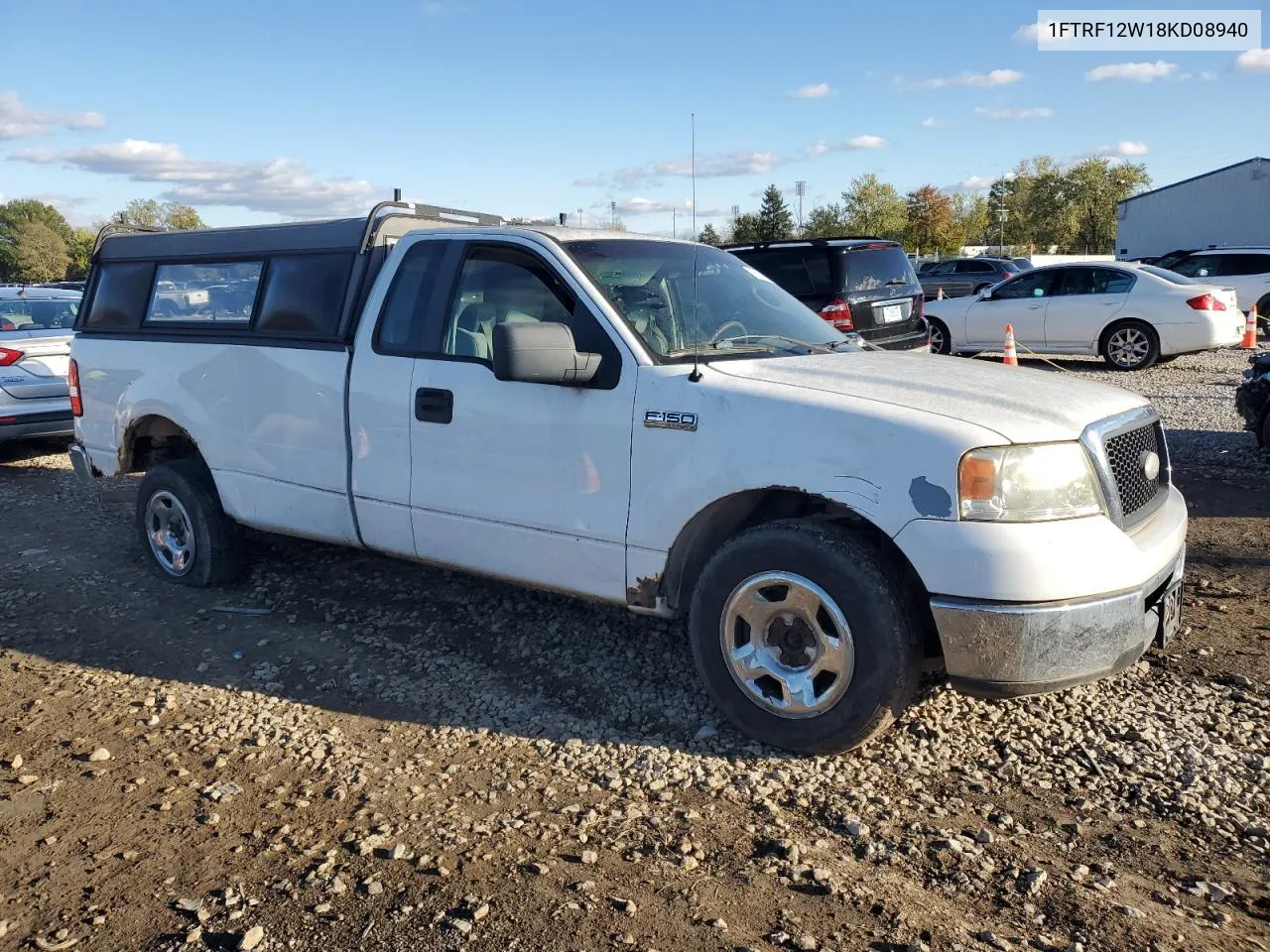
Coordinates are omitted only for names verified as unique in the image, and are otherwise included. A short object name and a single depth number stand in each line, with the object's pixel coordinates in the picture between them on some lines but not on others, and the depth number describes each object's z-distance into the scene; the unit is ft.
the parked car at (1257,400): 27.48
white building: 133.80
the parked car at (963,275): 95.20
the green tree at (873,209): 276.21
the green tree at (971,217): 309.22
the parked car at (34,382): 30.86
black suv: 34.76
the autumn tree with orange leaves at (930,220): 284.00
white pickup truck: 11.00
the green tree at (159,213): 266.59
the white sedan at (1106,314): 46.88
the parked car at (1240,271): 63.72
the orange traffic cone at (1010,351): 33.45
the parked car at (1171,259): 66.18
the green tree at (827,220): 266.77
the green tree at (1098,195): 255.91
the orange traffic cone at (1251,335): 54.54
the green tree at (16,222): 256.93
